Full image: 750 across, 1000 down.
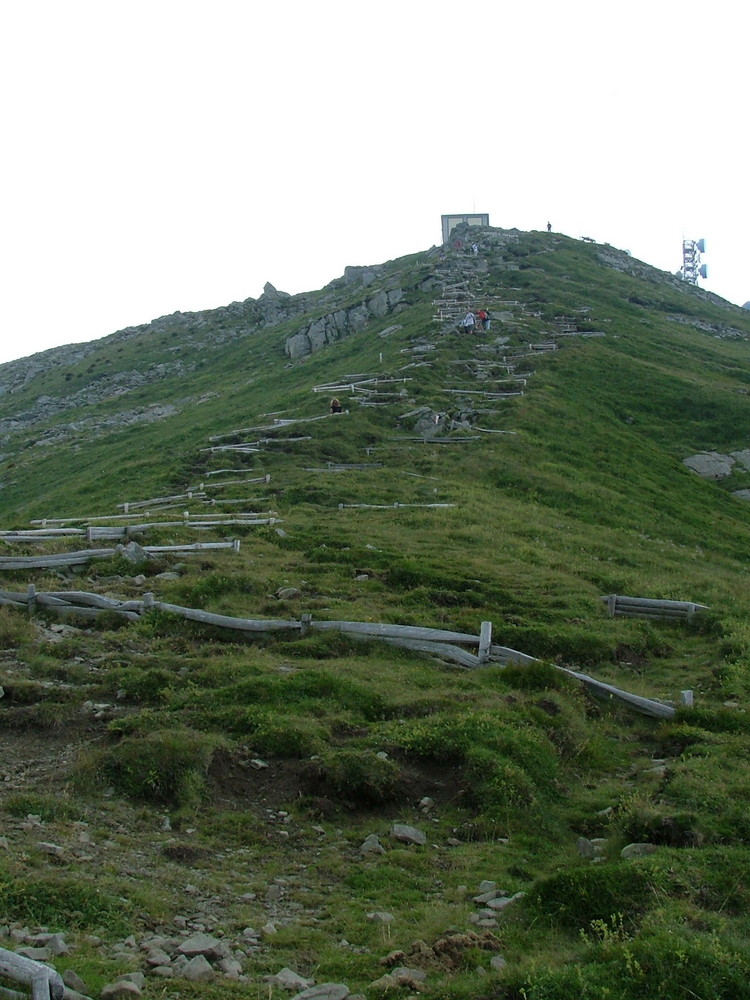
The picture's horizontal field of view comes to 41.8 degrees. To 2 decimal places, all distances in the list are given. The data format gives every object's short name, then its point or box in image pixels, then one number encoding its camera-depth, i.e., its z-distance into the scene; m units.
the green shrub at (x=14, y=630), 16.81
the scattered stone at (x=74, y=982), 7.73
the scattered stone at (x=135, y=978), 8.05
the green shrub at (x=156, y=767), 12.31
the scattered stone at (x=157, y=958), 8.56
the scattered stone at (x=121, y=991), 7.76
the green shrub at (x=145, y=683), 14.98
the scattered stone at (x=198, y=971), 8.38
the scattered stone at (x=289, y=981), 8.52
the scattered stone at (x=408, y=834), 11.94
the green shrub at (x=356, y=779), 12.85
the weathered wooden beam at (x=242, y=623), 17.88
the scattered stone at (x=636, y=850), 10.80
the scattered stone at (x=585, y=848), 11.45
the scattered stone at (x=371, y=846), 11.63
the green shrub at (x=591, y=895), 9.45
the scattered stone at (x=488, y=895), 10.26
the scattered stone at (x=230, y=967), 8.56
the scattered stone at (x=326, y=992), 8.29
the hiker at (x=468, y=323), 56.00
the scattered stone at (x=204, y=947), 8.83
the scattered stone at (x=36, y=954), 8.06
